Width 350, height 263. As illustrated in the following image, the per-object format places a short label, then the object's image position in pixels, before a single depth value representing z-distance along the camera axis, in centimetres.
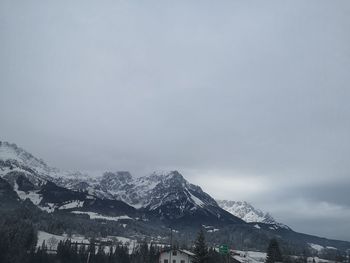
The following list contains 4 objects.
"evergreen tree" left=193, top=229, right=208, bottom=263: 7812
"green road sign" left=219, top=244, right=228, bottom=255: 6658
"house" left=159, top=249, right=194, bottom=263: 11750
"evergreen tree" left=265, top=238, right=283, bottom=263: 12254
